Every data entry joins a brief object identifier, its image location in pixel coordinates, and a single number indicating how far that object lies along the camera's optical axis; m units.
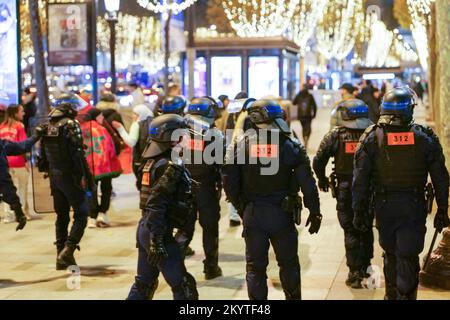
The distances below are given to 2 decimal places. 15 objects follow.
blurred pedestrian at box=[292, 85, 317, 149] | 22.50
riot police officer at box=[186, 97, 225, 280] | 8.70
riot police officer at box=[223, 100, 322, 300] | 6.76
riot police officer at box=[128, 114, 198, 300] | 6.10
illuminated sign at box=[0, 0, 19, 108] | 14.73
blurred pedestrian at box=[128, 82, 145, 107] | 16.19
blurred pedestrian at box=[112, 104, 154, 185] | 11.52
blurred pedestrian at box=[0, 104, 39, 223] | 12.08
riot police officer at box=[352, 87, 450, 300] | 6.65
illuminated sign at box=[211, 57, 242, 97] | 25.33
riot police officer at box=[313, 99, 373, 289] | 8.22
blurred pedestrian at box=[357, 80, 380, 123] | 19.03
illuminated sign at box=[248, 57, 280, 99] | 25.73
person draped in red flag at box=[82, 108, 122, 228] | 11.60
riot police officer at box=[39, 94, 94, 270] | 8.92
